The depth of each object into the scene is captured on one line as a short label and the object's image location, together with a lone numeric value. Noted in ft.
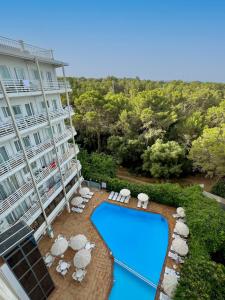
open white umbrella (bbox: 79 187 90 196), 71.51
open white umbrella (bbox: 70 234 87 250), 49.83
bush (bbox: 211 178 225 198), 73.46
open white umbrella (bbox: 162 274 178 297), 40.03
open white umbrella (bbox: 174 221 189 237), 53.56
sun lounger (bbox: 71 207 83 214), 66.03
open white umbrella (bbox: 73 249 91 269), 44.45
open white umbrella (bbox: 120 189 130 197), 70.23
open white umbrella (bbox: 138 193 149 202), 66.63
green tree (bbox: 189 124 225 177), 70.94
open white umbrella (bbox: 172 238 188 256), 48.12
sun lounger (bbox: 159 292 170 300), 40.83
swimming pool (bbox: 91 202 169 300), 43.93
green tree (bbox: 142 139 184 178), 84.58
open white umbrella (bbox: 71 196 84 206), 66.64
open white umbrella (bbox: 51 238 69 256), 47.77
